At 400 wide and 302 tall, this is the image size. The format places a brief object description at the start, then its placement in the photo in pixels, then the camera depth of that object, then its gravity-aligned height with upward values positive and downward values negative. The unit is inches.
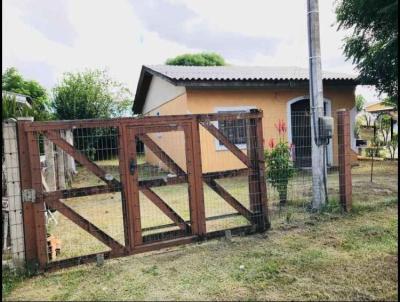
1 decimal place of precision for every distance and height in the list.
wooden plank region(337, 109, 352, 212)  229.8 -15.0
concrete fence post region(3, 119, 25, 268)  149.6 -15.5
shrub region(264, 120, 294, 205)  257.6 -21.6
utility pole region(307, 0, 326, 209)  231.0 +23.1
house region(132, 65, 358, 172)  405.4 +54.1
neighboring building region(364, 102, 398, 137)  851.4 +67.9
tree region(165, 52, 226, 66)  1392.7 +348.5
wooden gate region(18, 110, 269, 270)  153.5 -17.6
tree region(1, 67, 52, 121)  1052.0 +218.4
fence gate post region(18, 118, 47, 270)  151.7 -21.6
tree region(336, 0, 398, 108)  345.7 +107.8
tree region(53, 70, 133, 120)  762.8 +120.6
